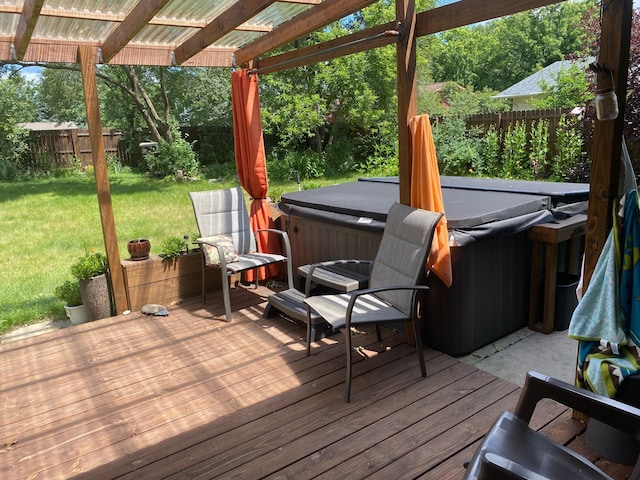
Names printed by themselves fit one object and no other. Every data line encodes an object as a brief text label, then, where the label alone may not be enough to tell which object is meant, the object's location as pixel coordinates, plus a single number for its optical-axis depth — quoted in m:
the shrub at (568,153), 7.32
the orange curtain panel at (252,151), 4.56
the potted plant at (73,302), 4.03
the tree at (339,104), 11.52
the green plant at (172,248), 4.29
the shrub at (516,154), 8.54
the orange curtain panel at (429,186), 2.90
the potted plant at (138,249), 4.19
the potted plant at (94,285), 3.96
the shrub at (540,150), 8.20
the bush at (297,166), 11.56
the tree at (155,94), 12.00
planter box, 4.14
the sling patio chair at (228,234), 4.00
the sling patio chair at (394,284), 2.70
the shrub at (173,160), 11.41
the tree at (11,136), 11.24
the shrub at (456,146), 9.34
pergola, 2.06
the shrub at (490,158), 9.06
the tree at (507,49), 26.11
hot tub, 3.05
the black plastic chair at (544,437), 1.47
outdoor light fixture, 1.92
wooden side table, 3.28
